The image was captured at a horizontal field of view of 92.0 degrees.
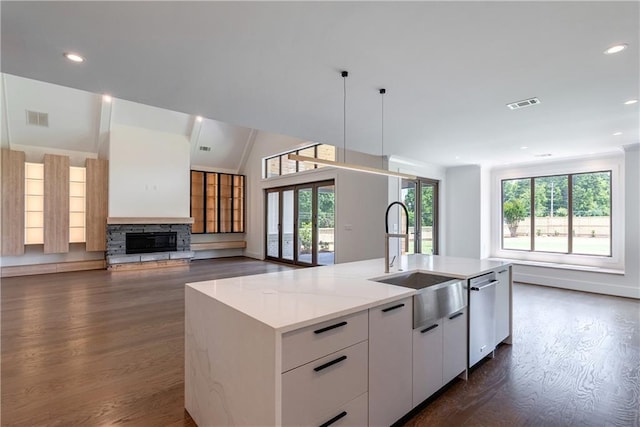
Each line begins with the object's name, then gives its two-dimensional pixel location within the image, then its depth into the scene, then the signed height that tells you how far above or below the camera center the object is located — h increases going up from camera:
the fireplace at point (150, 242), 7.81 -0.69
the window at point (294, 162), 7.41 +1.52
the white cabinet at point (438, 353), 2.07 -1.00
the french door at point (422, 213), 7.00 +0.10
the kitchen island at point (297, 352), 1.37 -0.69
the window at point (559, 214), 6.17 +0.08
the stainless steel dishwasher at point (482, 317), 2.61 -0.88
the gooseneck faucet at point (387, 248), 2.48 -0.26
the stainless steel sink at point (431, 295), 2.06 -0.58
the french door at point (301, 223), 7.55 -0.19
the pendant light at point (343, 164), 2.73 +0.51
